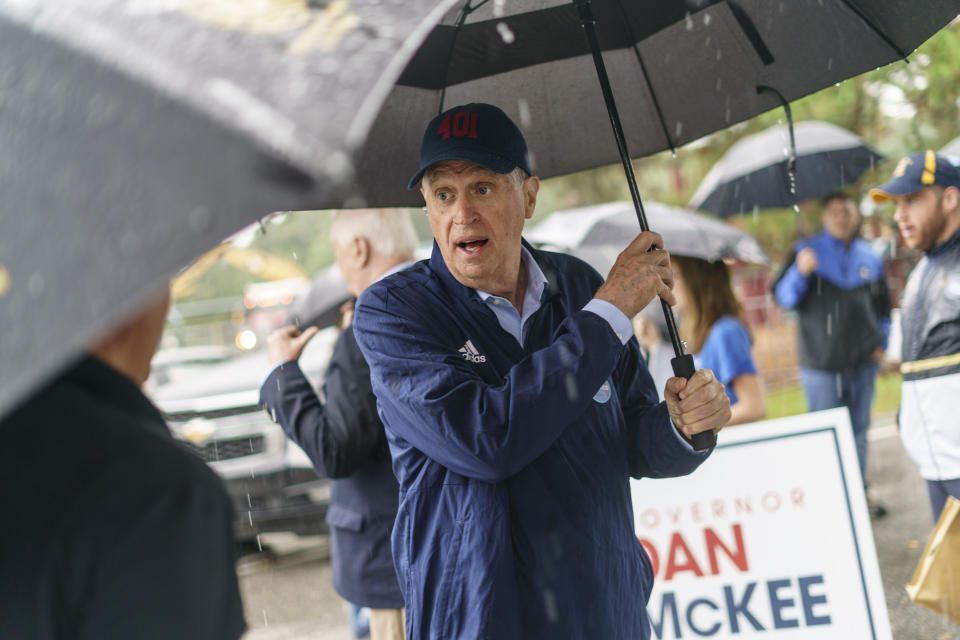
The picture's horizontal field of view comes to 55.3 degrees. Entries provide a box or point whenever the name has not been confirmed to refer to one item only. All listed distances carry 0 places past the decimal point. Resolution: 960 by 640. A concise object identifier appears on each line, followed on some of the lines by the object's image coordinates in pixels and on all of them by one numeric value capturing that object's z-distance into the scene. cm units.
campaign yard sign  429
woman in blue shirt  504
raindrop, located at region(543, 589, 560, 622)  231
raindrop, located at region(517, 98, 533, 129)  326
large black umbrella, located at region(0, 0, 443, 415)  91
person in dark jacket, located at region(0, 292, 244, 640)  117
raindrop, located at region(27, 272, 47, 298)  94
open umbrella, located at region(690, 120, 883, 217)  784
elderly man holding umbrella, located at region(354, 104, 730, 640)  222
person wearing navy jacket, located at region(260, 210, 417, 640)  374
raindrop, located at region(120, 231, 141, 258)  92
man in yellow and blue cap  455
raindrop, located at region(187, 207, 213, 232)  91
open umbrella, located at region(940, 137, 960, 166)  670
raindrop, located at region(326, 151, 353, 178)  89
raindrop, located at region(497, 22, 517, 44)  302
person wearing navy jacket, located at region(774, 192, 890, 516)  750
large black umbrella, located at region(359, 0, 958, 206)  296
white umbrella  523
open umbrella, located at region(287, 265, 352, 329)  482
